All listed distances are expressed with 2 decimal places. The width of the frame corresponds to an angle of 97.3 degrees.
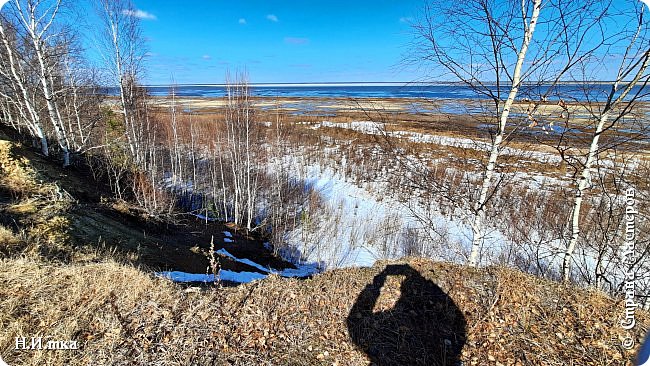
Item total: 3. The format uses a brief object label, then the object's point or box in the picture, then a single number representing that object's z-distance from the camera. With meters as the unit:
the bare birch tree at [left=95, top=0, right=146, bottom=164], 15.39
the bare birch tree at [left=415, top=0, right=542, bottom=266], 3.75
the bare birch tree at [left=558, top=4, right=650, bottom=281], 3.46
